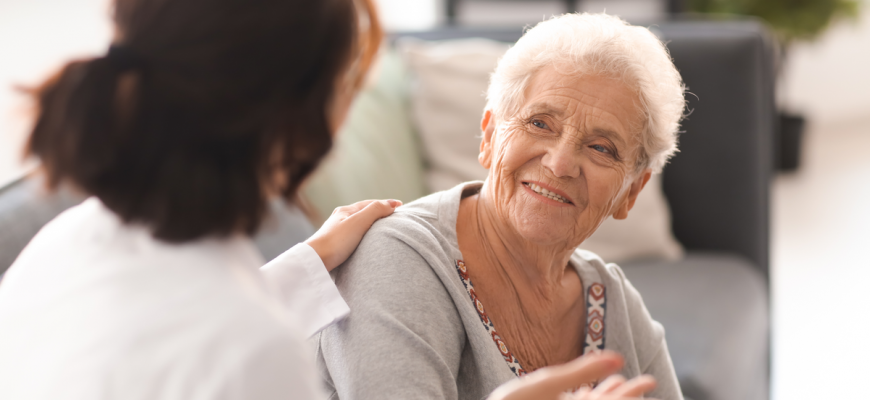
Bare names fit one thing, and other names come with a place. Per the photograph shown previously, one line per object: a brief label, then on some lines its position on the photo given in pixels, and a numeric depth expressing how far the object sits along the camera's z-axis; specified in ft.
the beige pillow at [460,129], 7.87
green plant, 16.31
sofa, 6.46
